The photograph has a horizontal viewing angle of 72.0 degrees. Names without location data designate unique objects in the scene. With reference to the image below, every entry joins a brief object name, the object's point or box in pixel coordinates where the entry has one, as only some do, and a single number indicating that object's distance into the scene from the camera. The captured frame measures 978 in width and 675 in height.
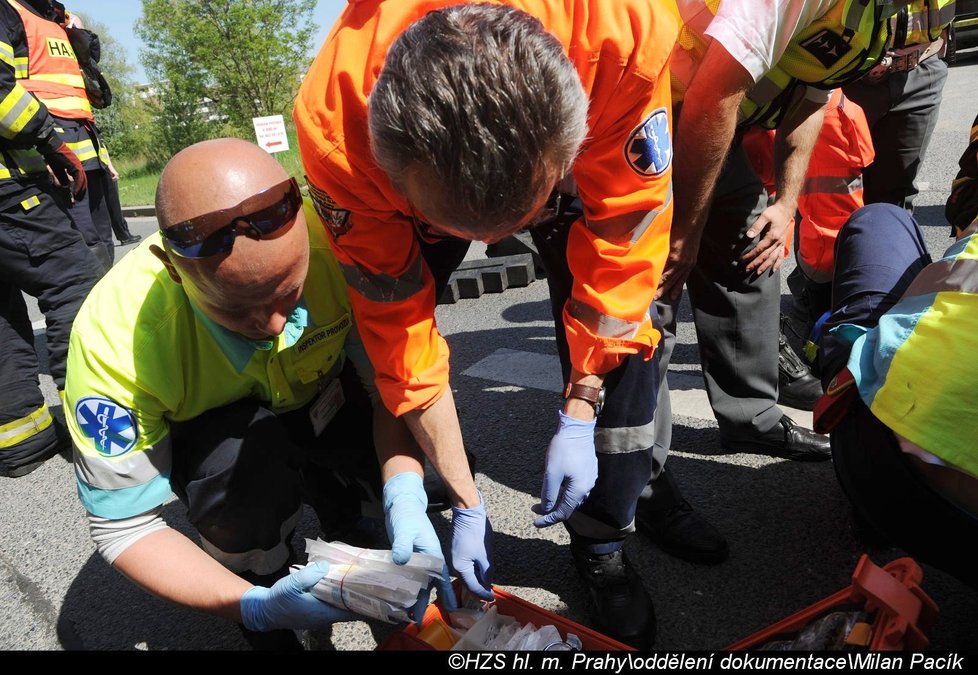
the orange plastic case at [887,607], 1.13
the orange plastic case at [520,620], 1.40
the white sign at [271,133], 10.18
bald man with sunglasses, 1.29
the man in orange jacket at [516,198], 0.99
